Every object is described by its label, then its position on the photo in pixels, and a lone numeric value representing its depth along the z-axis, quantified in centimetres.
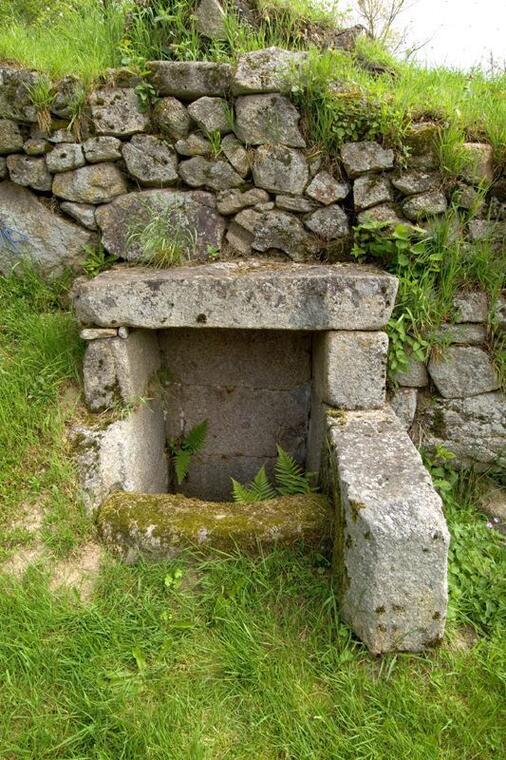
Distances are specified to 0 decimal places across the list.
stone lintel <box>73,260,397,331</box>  252
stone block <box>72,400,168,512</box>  254
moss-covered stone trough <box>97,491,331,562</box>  232
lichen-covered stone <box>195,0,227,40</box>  313
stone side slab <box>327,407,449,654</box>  185
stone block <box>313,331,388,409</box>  259
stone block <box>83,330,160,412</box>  266
